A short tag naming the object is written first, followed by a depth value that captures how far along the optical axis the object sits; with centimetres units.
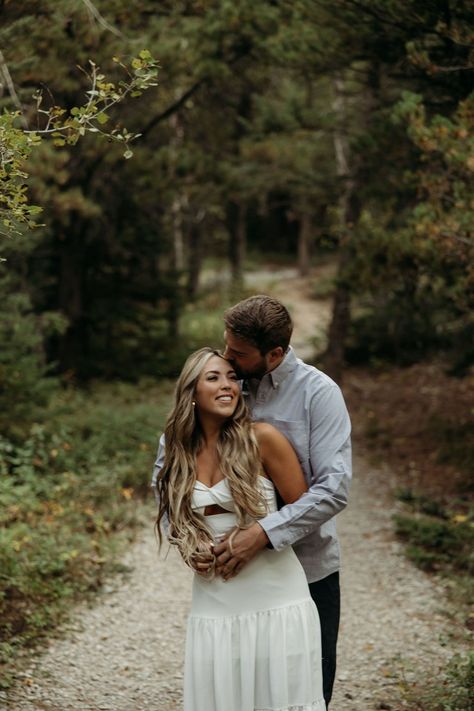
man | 298
